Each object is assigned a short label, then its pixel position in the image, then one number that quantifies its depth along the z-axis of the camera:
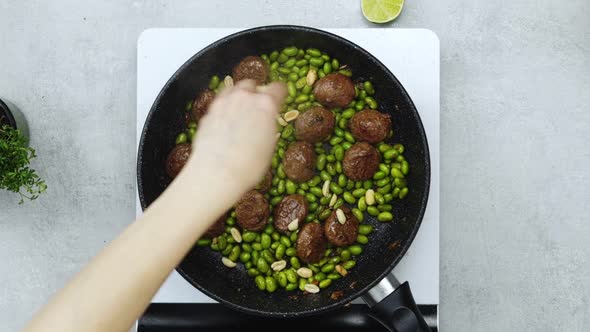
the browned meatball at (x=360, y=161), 1.47
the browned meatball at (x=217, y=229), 1.48
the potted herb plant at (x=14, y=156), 1.47
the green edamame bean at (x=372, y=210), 1.50
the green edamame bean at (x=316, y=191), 1.51
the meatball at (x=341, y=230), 1.46
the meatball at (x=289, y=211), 1.48
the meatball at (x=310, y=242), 1.46
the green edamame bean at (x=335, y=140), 1.52
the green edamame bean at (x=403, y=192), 1.49
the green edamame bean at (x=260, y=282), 1.49
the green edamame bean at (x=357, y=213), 1.51
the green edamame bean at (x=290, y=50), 1.50
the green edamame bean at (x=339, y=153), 1.50
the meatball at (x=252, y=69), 1.50
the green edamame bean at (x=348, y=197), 1.50
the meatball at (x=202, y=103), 1.50
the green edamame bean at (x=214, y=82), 1.52
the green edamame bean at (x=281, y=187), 1.50
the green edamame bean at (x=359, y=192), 1.51
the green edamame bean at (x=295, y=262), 1.49
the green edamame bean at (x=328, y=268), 1.48
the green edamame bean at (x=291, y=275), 1.48
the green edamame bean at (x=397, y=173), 1.49
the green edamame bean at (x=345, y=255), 1.50
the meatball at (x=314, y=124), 1.46
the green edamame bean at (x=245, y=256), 1.51
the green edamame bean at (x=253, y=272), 1.51
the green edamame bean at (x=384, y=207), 1.52
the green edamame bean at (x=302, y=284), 1.49
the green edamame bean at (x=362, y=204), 1.51
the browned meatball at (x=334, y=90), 1.48
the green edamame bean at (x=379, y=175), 1.49
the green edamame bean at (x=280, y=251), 1.50
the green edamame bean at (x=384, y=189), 1.50
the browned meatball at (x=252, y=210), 1.47
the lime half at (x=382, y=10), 1.56
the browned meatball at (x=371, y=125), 1.47
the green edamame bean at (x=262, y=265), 1.49
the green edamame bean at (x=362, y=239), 1.50
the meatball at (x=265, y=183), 1.48
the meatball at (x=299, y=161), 1.46
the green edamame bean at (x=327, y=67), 1.51
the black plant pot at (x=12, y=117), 1.54
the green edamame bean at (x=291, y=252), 1.49
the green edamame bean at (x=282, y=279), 1.49
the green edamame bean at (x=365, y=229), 1.51
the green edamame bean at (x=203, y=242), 1.51
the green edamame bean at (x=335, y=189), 1.51
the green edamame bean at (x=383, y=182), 1.49
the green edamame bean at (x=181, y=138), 1.52
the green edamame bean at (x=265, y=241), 1.50
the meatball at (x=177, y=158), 1.48
